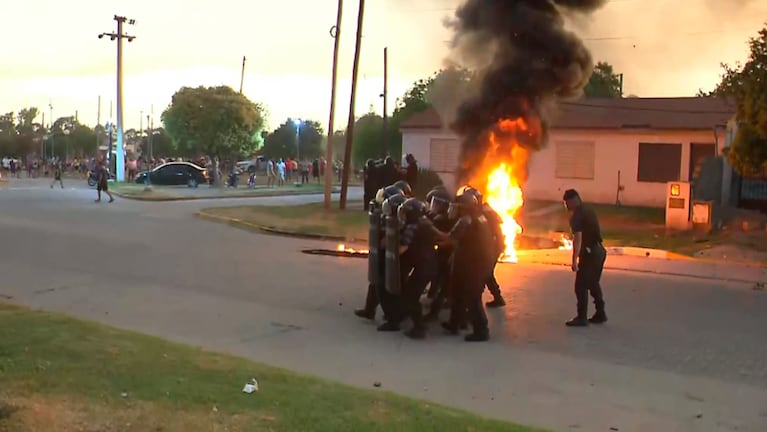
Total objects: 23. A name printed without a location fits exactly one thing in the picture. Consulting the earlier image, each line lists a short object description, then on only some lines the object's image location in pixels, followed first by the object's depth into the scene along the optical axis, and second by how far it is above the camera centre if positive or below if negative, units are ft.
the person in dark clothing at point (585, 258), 27.61 -2.96
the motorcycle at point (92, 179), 122.32 -3.43
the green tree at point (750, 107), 47.73 +4.42
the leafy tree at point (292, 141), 250.57 +7.29
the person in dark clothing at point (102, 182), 86.53 -2.64
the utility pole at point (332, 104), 76.38 +5.96
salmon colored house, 80.33 +2.80
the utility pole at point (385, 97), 117.80 +10.96
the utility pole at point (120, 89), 139.44 +12.28
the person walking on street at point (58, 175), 117.61 -2.74
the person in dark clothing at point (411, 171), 68.80 -0.29
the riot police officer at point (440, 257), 27.96 -3.12
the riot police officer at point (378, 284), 27.25 -4.04
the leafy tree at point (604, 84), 146.72 +17.51
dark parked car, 125.90 -2.30
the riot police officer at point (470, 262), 25.59 -3.04
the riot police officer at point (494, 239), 27.61 -2.49
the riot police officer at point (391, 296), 26.48 -4.39
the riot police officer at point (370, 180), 69.15 -1.18
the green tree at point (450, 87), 54.13 +5.81
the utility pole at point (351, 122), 73.92 +4.22
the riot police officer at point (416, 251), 25.96 -2.73
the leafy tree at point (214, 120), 143.43 +7.62
